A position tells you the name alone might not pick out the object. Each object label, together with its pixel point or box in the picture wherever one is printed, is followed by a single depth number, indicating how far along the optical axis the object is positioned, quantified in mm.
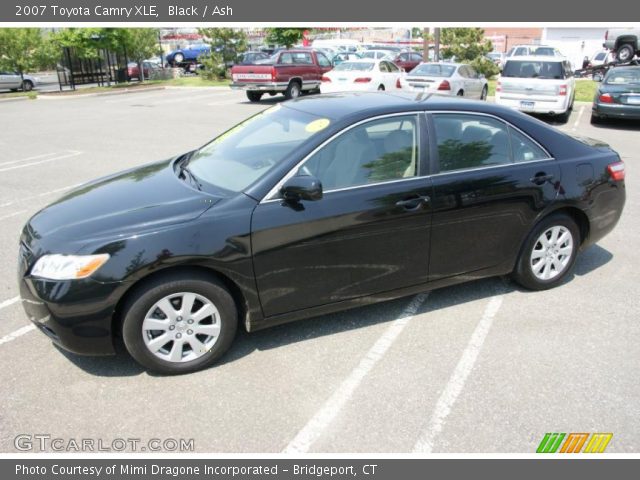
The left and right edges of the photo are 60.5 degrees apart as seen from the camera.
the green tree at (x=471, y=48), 27758
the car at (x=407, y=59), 28609
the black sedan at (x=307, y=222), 3270
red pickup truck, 19078
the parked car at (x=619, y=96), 12922
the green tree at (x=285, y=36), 31703
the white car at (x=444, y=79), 15570
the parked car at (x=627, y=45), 26328
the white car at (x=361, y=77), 17203
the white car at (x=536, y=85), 13711
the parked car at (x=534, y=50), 24597
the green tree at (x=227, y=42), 28906
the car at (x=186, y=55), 40406
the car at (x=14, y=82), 26891
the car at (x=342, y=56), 30416
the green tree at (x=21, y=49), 26125
